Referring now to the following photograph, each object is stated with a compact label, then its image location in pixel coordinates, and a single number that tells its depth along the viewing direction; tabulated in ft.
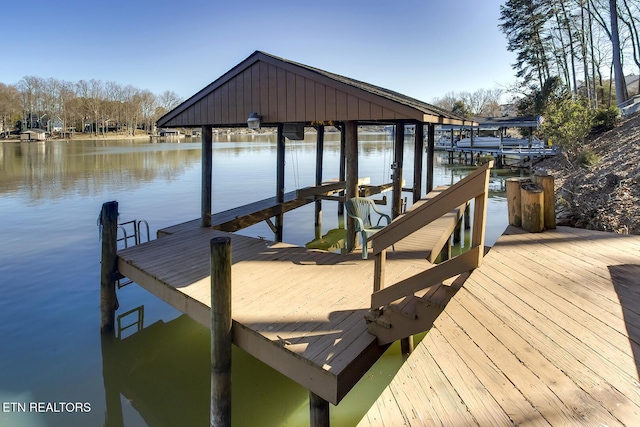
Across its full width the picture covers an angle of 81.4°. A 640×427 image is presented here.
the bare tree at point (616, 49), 71.05
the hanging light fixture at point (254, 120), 23.07
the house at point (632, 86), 149.89
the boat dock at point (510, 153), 85.81
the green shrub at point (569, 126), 59.16
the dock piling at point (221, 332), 12.75
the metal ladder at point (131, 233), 26.26
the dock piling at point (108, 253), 20.25
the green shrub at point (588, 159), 49.62
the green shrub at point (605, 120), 68.59
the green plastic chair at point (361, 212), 19.83
